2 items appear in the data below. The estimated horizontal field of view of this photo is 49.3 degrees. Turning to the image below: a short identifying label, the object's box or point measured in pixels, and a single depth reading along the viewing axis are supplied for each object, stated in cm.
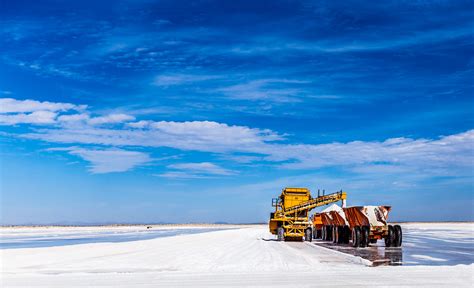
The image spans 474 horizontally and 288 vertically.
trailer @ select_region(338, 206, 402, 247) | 3378
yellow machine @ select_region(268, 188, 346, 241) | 4156
